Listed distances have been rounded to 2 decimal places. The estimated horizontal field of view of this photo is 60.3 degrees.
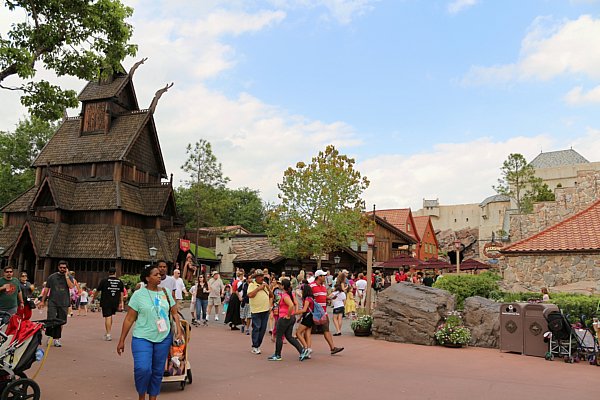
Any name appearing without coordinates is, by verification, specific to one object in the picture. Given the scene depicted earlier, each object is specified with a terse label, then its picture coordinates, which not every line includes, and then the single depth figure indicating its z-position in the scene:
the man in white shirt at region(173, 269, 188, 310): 15.00
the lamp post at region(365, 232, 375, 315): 17.84
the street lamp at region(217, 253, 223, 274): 41.87
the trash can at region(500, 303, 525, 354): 12.53
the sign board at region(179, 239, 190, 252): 33.53
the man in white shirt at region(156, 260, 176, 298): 13.67
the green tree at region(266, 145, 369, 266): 36.16
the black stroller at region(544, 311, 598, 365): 11.45
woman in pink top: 10.55
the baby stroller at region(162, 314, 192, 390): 7.55
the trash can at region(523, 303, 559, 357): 12.16
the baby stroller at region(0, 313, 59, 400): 6.32
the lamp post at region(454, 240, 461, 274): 24.26
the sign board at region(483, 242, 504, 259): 24.12
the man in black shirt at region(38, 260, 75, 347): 11.06
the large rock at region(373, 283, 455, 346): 13.82
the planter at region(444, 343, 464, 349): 13.23
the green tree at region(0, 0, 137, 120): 11.28
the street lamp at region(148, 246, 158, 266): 24.19
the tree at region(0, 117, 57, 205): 48.97
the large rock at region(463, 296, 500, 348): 13.53
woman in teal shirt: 5.98
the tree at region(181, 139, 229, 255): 39.25
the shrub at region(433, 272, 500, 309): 16.52
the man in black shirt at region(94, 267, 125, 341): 12.77
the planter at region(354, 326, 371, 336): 15.29
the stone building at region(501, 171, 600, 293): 17.30
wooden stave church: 31.11
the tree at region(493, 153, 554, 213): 49.56
